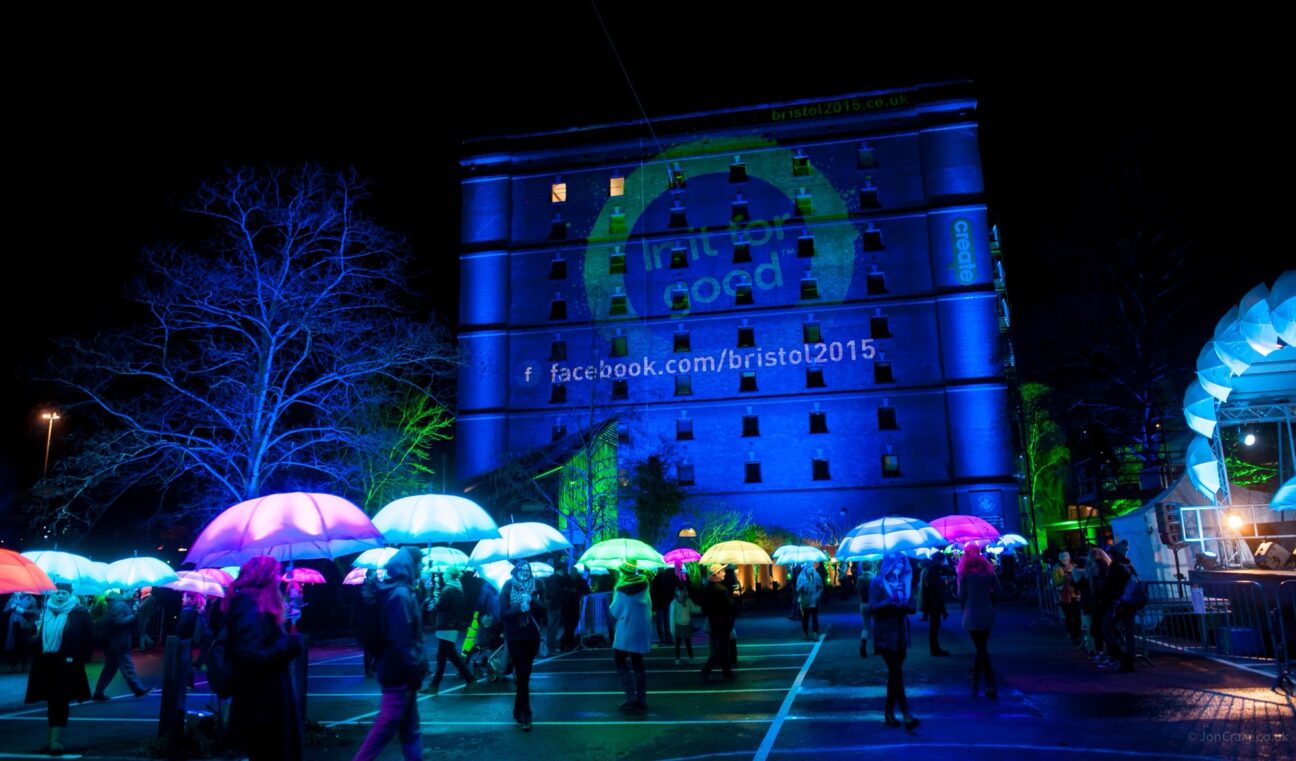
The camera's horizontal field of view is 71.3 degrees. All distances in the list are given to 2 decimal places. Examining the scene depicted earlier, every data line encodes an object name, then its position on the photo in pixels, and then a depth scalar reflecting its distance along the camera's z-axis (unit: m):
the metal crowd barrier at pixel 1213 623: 13.80
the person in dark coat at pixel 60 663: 9.87
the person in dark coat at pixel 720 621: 14.60
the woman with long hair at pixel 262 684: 6.04
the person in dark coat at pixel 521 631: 10.30
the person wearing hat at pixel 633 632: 11.56
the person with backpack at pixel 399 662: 7.34
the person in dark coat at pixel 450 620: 14.67
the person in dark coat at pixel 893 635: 9.51
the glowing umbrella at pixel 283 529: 9.61
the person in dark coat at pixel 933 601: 17.19
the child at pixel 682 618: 18.62
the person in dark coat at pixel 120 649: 14.64
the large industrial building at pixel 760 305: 47.91
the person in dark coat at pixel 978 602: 11.17
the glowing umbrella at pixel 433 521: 12.70
